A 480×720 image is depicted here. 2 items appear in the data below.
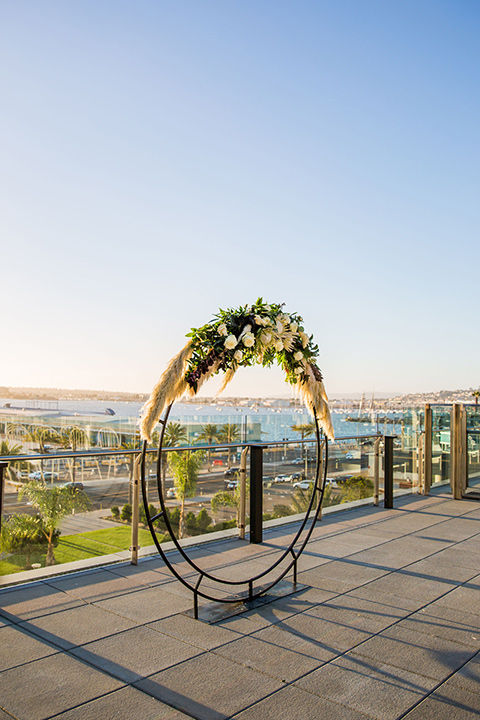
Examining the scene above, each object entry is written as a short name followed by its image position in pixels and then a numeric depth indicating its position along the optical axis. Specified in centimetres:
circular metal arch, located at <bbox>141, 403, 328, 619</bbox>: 330
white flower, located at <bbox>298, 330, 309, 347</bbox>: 383
